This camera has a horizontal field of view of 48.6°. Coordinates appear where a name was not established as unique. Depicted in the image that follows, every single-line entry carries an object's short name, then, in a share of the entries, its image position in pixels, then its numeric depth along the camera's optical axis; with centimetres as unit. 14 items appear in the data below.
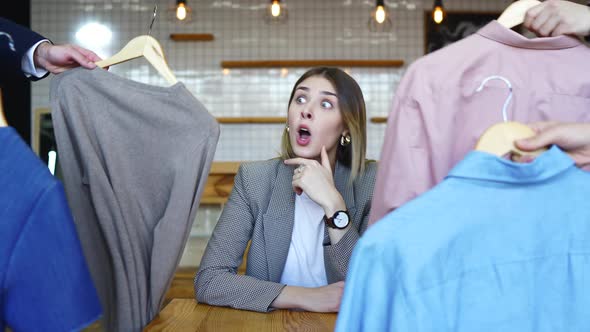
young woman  182
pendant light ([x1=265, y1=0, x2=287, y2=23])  507
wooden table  157
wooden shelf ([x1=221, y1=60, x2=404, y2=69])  573
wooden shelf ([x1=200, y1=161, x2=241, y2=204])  444
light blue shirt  96
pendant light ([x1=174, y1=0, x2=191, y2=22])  452
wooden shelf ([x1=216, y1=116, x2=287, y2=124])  567
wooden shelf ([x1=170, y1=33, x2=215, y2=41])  577
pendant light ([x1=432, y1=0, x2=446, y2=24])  457
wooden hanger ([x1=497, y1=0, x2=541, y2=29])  135
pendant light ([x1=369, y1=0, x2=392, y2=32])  562
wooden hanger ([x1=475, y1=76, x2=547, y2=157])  106
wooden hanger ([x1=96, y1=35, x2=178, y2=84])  169
